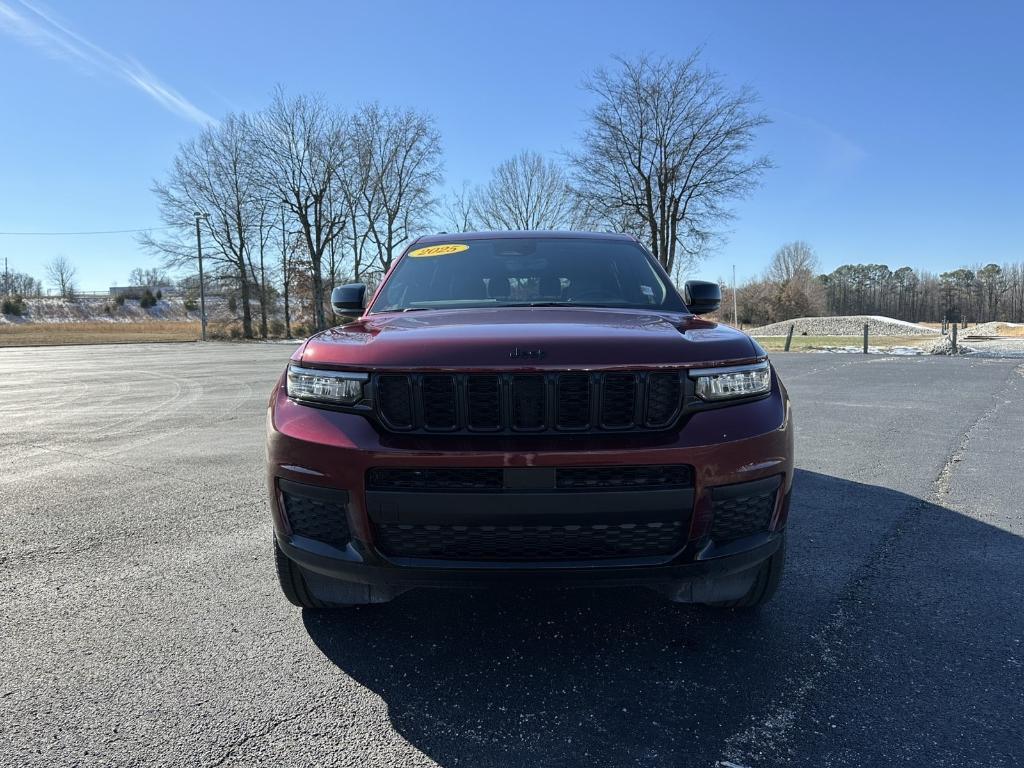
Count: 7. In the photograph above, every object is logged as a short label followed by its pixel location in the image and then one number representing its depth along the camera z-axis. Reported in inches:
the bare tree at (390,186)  1624.0
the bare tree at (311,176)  1577.3
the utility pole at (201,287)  1511.0
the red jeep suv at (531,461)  77.3
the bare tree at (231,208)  1590.8
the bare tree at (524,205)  1503.4
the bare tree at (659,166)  973.8
